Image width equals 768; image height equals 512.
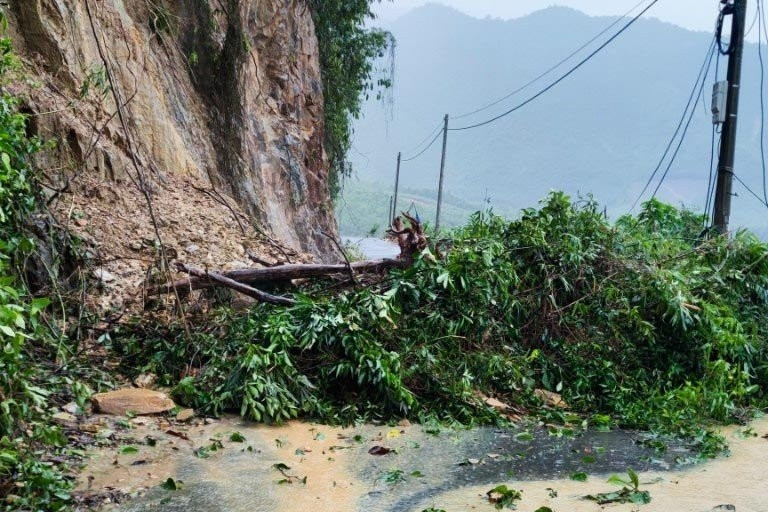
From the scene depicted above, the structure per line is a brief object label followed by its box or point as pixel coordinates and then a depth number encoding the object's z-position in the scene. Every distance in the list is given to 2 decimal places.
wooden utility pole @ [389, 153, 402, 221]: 39.72
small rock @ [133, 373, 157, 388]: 6.05
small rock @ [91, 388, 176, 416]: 5.32
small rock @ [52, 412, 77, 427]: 4.89
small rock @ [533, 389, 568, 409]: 6.54
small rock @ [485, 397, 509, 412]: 6.20
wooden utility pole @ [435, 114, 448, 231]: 30.10
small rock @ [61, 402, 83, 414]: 5.14
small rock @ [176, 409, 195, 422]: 5.45
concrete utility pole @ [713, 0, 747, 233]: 10.46
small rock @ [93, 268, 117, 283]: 7.11
